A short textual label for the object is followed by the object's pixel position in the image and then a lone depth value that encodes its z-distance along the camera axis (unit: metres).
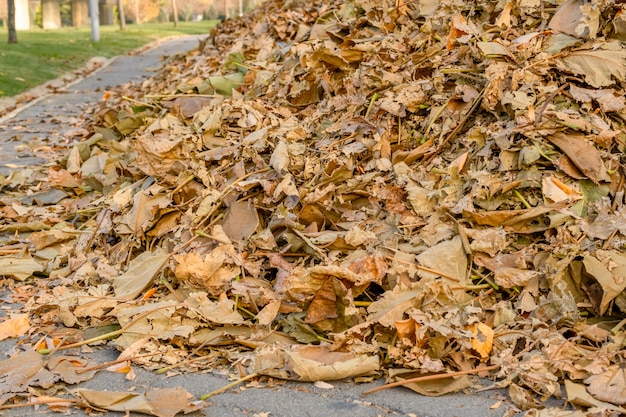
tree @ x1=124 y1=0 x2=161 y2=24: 44.99
